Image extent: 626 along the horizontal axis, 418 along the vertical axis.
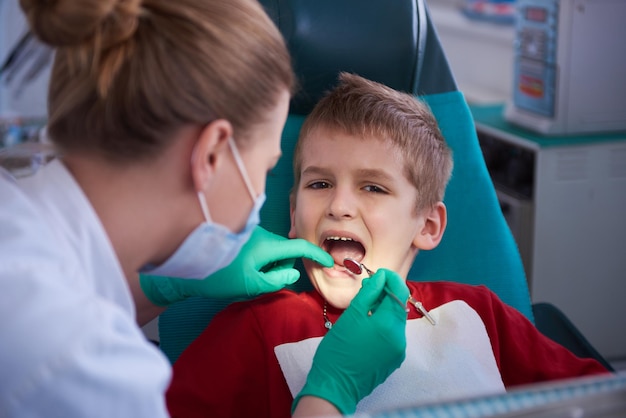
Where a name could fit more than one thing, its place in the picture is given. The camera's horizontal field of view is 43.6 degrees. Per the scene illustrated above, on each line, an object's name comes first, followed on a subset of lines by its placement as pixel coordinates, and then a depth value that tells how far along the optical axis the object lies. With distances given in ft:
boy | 4.52
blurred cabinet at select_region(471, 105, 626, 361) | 8.12
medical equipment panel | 8.08
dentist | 2.79
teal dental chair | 5.41
